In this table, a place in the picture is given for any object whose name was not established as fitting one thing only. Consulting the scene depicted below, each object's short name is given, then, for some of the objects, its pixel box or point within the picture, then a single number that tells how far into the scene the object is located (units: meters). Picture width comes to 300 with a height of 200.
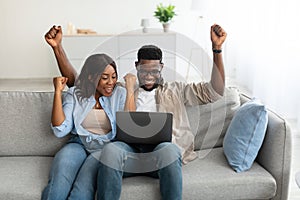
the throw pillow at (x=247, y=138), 2.00
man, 1.87
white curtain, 4.12
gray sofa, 1.89
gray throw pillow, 2.26
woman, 2.03
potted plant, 5.48
